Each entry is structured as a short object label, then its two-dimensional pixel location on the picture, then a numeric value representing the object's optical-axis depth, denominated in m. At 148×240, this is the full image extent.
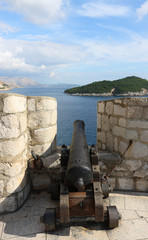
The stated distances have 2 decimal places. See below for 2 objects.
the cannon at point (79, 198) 2.34
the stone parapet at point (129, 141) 3.32
